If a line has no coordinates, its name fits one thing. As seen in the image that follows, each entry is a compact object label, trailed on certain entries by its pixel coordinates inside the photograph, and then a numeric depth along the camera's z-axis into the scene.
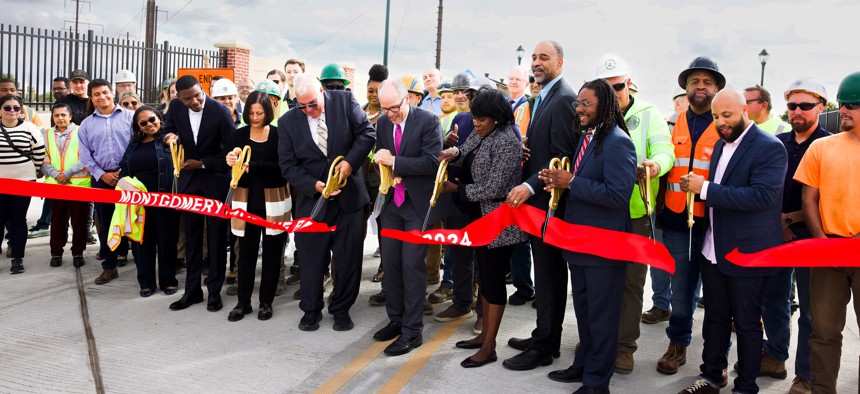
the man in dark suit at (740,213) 4.11
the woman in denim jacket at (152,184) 6.77
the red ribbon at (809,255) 3.98
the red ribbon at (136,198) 6.12
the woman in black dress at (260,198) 6.12
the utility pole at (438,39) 38.84
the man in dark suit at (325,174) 5.88
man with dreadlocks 4.22
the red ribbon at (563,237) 4.32
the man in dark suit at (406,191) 5.34
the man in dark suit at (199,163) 6.46
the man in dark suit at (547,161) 4.88
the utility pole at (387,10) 26.29
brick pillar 22.52
